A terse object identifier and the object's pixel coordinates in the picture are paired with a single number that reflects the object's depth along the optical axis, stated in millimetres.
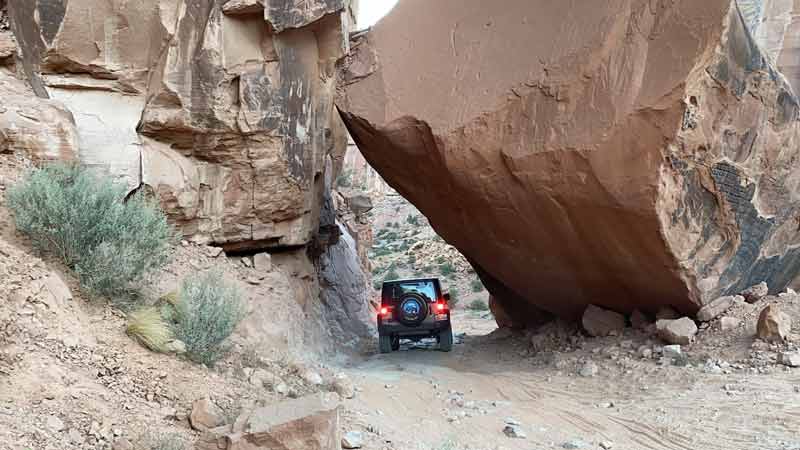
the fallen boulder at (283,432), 3811
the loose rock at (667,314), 8336
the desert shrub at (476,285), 26531
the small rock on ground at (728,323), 7551
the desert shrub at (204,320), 5203
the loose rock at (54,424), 3566
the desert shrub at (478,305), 23844
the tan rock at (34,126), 6266
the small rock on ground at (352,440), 4672
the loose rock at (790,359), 6395
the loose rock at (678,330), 7574
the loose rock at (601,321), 9102
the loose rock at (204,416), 4305
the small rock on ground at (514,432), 5320
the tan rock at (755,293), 8398
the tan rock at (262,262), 9281
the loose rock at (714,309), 7879
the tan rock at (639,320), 8727
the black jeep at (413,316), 10383
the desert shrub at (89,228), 5086
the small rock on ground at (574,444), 5047
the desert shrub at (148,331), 4852
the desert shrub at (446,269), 29406
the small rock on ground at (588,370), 7586
